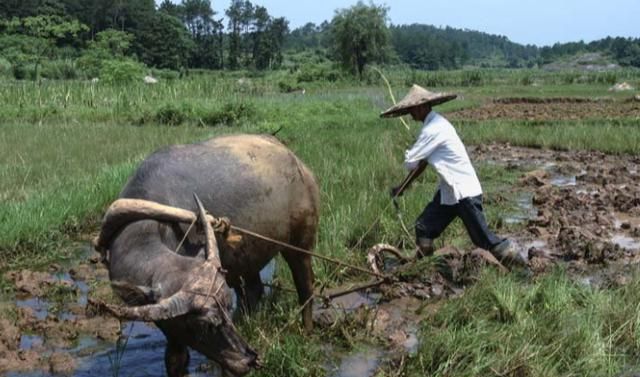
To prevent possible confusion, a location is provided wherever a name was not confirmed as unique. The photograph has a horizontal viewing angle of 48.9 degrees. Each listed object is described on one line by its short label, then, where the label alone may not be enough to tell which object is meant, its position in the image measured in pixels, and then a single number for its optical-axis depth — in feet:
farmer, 18.79
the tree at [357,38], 177.37
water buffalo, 9.64
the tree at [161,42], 235.20
